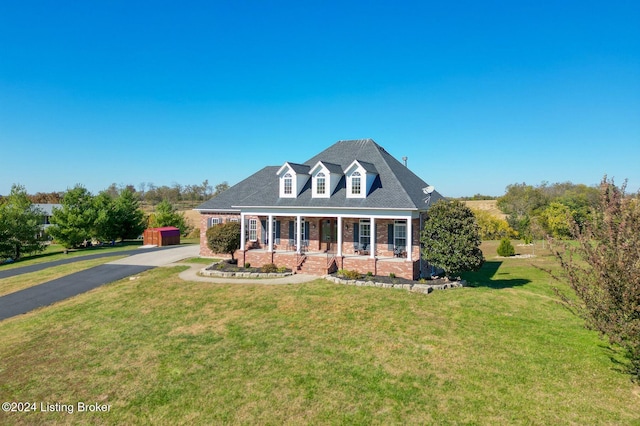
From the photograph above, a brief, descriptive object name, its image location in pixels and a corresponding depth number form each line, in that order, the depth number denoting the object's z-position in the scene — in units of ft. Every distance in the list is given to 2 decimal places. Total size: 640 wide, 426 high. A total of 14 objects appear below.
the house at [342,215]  72.95
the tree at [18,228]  126.93
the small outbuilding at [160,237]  132.46
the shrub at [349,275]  68.90
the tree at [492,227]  168.14
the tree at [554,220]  118.62
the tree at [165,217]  157.38
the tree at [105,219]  136.77
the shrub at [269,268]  76.81
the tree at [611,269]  26.68
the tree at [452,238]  63.41
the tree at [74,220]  131.44
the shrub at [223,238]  85.71
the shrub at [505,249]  115.85
